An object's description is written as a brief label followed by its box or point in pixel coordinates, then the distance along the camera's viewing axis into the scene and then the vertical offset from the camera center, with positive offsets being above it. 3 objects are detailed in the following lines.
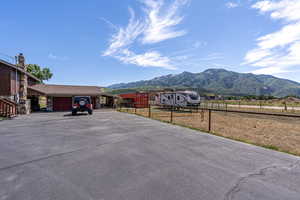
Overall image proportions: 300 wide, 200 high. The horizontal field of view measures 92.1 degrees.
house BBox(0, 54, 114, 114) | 18.03 +1.47
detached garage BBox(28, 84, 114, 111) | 22.14 +1.08
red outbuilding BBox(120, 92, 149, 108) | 30.83 +0.27
